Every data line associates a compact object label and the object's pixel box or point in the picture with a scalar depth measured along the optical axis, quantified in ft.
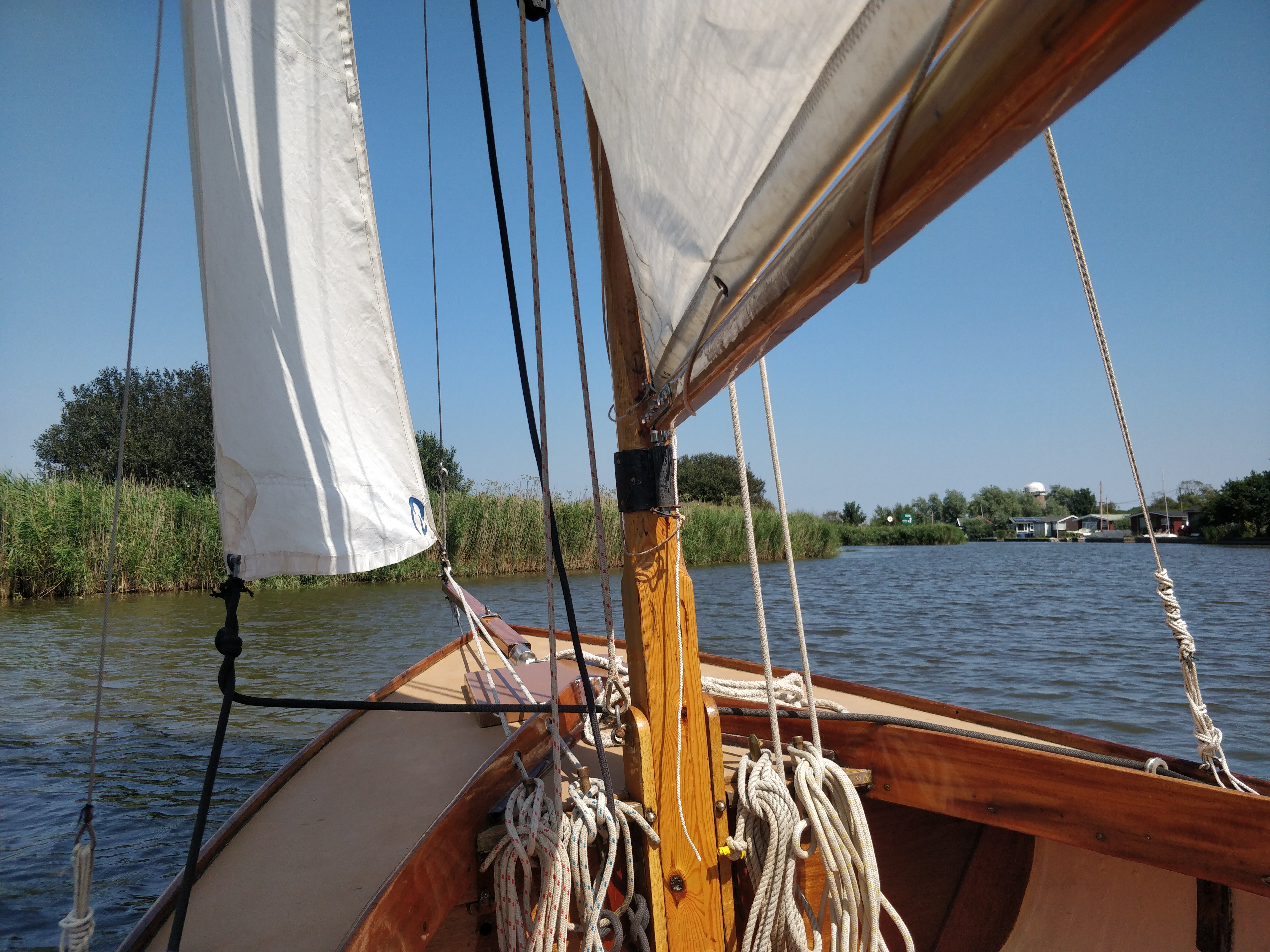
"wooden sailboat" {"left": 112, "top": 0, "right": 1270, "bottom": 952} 4.17
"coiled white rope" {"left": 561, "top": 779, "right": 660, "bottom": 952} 4.65
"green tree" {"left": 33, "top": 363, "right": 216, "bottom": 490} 74.49
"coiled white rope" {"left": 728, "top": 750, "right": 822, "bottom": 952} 4.93
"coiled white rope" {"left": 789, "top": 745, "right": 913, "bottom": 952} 4.87
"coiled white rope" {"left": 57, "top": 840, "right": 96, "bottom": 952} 3.70
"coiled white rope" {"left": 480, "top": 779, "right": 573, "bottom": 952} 4.56
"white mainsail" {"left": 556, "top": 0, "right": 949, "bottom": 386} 2.47
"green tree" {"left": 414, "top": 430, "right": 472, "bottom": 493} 70.90
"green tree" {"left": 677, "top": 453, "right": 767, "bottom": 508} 125.90
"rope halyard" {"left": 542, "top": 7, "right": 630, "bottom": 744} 5.54
